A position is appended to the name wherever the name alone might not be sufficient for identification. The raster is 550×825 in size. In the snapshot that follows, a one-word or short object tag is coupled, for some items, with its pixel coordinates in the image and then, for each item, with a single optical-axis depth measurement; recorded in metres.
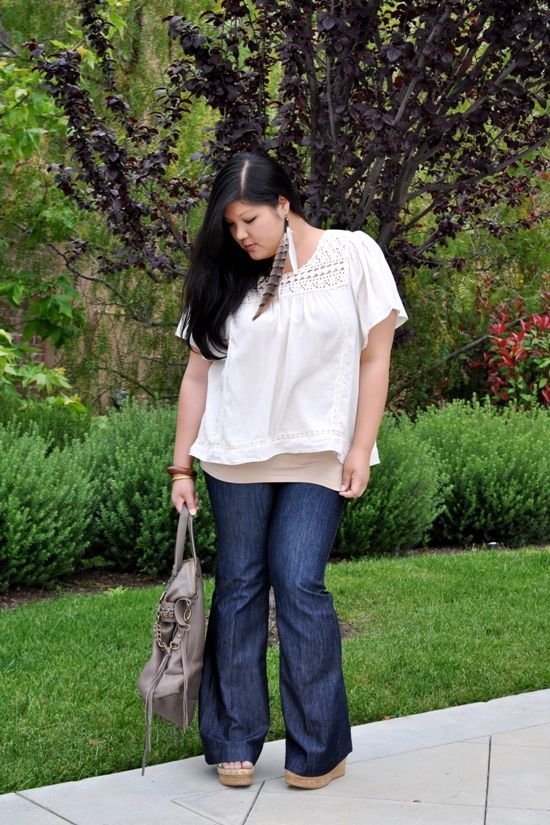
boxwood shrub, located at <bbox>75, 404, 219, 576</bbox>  7.09
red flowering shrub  10.56
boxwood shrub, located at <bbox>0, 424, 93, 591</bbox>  6.50
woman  3.69
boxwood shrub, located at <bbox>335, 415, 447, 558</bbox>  7.69
